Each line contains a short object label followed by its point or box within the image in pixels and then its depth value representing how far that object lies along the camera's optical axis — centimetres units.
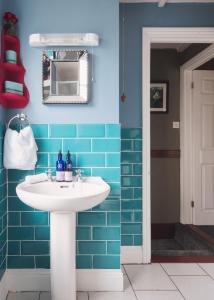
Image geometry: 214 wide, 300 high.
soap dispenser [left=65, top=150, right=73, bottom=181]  227
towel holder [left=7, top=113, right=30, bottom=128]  236
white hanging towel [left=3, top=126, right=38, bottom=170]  230
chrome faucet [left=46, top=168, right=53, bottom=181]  232
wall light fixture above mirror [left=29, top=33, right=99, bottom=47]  233
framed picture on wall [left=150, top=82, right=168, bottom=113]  403
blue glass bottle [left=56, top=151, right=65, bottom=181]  229
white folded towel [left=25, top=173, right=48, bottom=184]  222
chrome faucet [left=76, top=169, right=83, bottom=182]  230
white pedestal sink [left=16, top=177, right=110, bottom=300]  208
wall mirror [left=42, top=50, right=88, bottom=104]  240
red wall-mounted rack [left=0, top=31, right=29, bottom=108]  229
